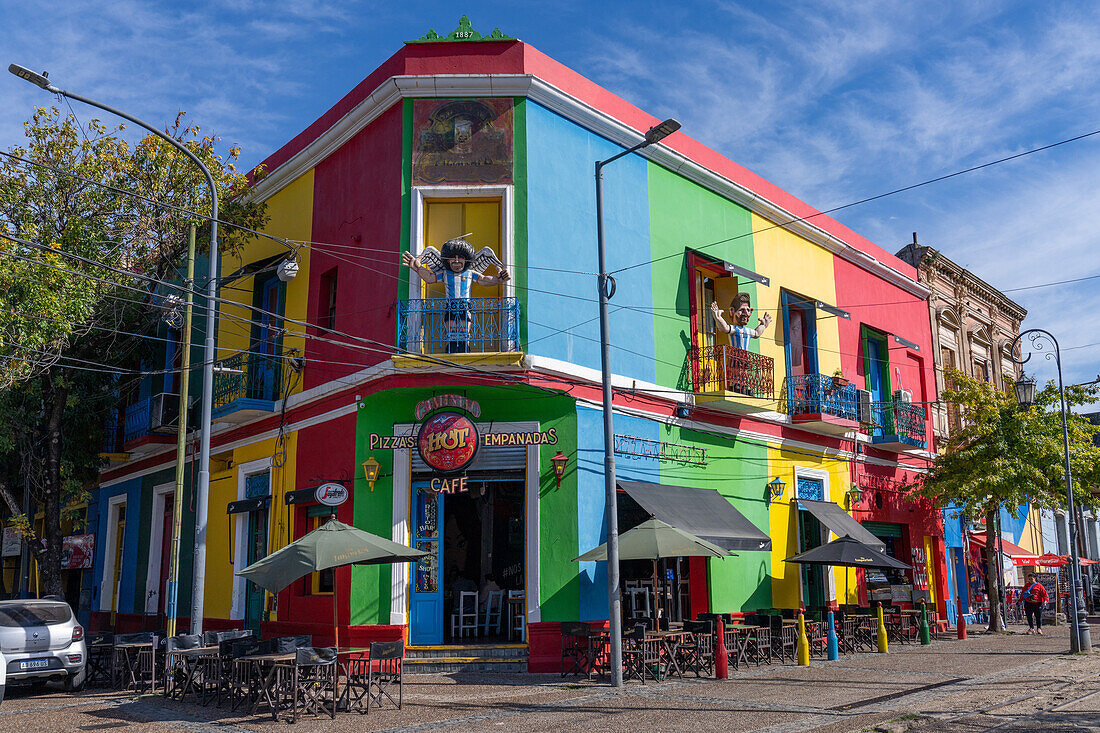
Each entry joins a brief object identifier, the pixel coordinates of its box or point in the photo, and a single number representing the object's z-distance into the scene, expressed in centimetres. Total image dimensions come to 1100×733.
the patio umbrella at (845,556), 1778
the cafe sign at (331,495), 1494
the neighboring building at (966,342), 2605
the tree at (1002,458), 2191
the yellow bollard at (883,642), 1800
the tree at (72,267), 1717
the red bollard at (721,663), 1429
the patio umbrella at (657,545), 1424
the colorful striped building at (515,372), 1546
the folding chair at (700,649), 1492
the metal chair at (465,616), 1634
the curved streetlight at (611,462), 1323
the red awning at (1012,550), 2778
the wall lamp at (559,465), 1545
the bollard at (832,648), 1656
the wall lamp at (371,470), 1542
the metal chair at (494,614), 1670
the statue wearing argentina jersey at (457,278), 1545
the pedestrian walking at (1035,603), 2309
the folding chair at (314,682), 1112
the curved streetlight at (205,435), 1408
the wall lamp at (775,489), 1956
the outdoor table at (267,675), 1105
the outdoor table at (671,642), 1421
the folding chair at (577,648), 1419
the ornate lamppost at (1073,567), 1748
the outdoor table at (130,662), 1385
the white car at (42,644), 1327
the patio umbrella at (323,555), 1192
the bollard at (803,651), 1587
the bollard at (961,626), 2133
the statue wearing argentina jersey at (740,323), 1919
